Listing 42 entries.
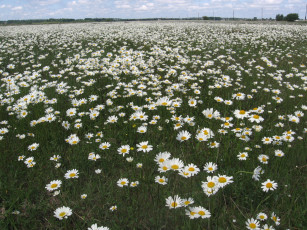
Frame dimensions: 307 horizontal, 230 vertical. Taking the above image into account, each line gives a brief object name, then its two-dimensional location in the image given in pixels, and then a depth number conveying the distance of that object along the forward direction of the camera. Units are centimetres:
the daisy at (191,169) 184
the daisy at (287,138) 293
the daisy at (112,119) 364
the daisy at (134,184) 222
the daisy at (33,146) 295
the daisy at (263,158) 256
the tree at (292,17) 6023
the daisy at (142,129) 323
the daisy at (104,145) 295
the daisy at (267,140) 295
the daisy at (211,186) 161
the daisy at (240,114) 232
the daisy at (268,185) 199
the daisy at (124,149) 264
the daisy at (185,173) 175
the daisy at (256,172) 183
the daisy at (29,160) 269
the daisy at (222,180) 163
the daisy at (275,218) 171
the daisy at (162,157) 179
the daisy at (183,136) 228
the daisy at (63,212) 184
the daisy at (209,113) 274
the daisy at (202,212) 155
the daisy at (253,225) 161
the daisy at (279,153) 265
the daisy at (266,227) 156
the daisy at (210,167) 208
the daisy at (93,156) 265
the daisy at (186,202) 171
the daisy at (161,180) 197
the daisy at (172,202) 166
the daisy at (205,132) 249
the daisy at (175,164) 168
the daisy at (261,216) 179
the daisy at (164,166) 168
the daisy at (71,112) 375
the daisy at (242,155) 263
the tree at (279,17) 6944
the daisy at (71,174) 240
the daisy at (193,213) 155
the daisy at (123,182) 222
